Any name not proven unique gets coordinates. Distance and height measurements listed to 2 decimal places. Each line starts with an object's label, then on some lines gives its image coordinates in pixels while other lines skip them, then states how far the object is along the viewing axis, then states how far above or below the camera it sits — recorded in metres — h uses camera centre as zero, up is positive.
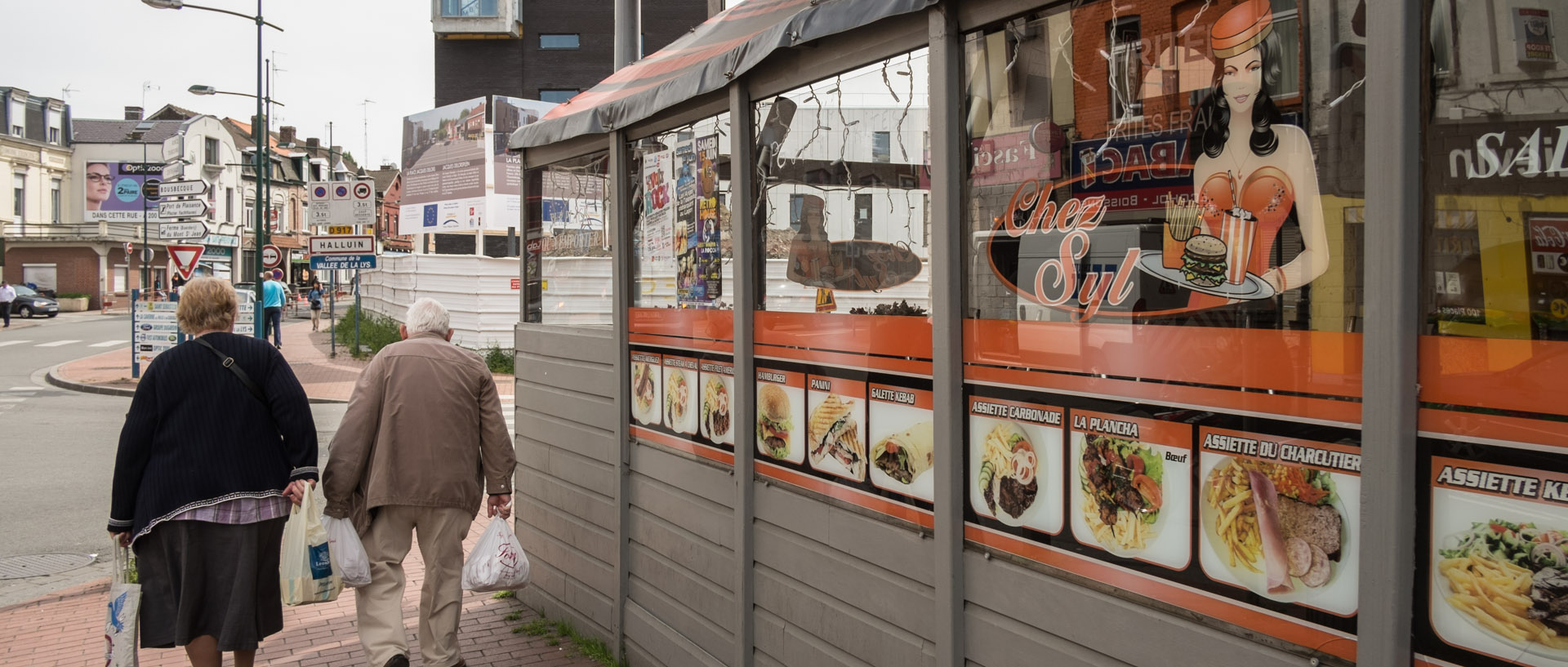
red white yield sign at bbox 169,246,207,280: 15.56 +0.77
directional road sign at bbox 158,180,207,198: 14.66 +1.68
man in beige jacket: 4.62 -0.73
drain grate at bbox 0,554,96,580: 7.06 -1.76
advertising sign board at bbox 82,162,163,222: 56.70 +6.57
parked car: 43.25 +0.20
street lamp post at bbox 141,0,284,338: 20.84 +4.00
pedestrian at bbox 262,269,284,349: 24.06 +0.11
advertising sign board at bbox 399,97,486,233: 28.28 +3.93
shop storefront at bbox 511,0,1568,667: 1.74 -0.07
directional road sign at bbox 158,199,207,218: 14.61 +1.39
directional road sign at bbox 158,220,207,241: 14.94 +1.11
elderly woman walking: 4.04 -0.72
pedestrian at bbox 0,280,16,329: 37.50 +0.38
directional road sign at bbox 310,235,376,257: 18.81 +1.13
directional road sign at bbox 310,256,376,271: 19.34 +0.86
